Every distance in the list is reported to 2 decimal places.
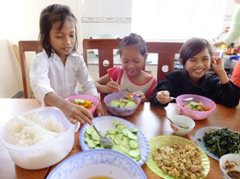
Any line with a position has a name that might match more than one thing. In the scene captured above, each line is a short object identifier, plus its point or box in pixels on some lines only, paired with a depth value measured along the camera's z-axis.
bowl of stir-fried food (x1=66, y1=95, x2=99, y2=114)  0.96
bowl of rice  0.62
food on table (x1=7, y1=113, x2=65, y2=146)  0.64
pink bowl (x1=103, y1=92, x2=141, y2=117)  0.96
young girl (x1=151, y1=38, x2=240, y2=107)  1.17
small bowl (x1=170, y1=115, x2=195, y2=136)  0.83
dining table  0.65
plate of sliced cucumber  0.73
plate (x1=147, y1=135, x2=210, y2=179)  0.69
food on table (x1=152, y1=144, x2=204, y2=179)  0.66
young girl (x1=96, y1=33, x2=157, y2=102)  1.24
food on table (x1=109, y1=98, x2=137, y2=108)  0.99
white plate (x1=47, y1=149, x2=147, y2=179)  0.60
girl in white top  1.00
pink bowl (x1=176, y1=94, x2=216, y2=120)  0.96
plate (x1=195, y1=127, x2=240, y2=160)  0.75
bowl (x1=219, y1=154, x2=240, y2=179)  0.63
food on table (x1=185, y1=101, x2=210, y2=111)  1.00
